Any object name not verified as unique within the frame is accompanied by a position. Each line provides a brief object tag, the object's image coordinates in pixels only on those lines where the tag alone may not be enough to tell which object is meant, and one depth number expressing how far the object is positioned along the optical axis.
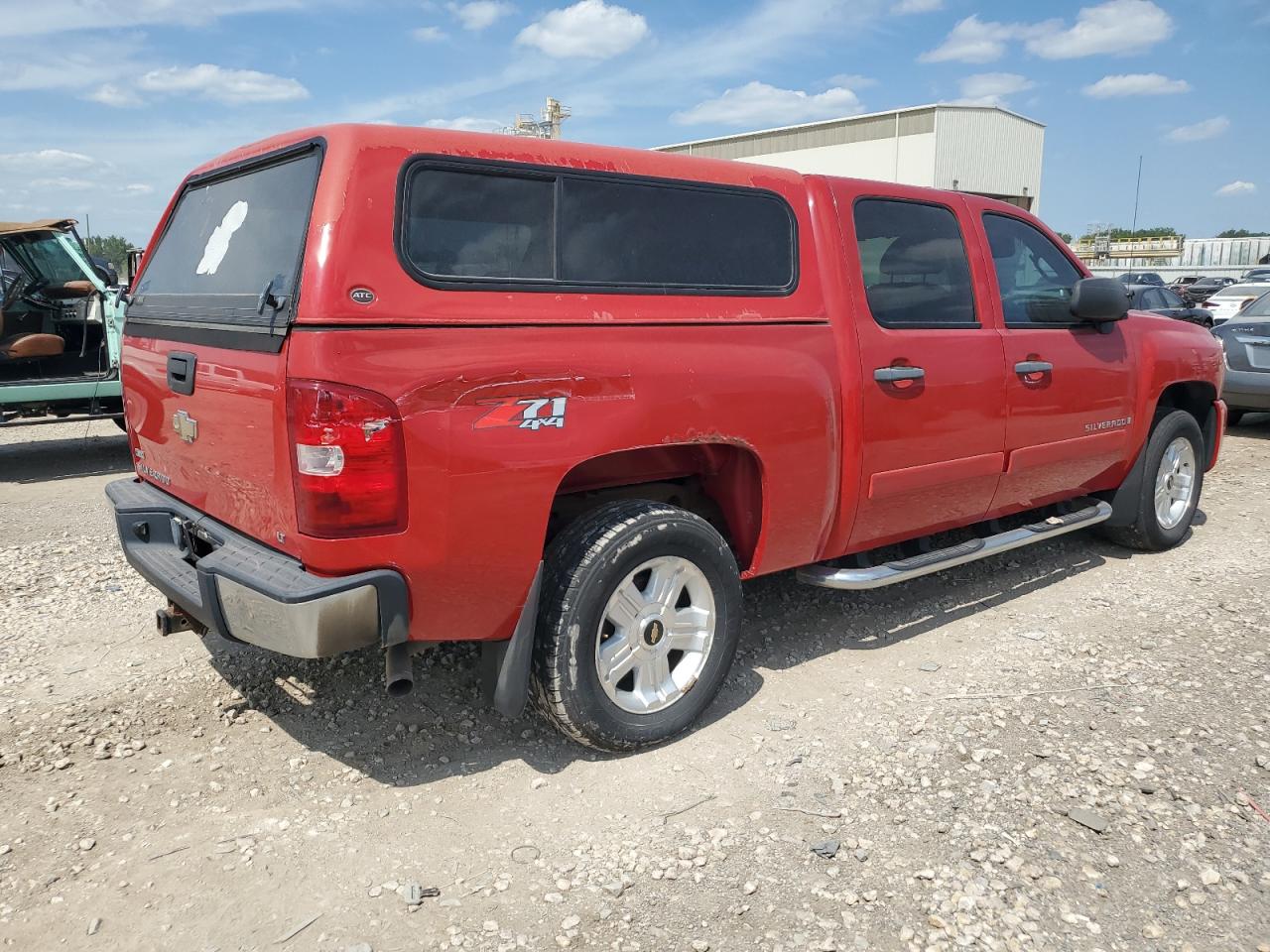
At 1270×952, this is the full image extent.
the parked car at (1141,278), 30.20
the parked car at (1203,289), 26.87
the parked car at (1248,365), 9.32
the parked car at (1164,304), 13.01
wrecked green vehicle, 8.50
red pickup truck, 2.60
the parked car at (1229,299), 18.00
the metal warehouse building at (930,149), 36.53
